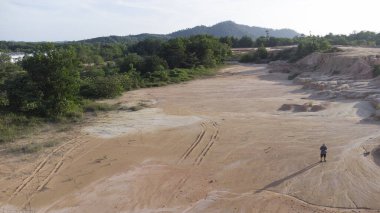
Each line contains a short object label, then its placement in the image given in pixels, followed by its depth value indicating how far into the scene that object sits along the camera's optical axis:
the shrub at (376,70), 36.69
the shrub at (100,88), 32.75
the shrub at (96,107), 27.60
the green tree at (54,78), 24.62
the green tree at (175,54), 52.06
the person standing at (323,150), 16.43
